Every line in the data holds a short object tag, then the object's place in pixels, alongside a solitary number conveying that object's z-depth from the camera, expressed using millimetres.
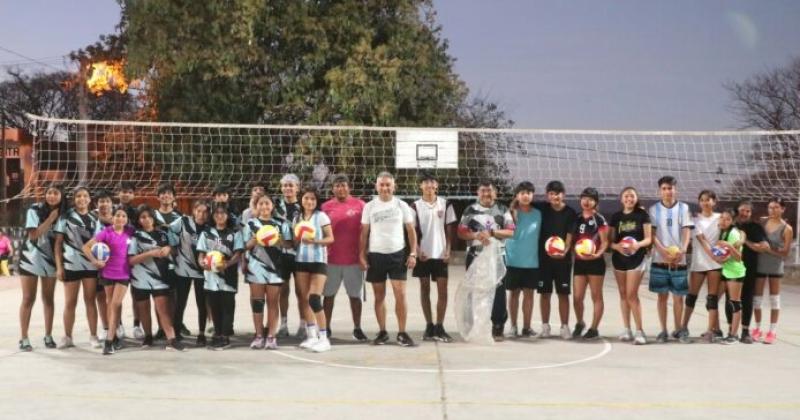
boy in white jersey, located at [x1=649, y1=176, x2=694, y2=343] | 8641
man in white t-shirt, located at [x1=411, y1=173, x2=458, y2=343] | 8695
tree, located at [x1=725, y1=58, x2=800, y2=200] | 39750
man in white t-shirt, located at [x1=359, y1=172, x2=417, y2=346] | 8383
